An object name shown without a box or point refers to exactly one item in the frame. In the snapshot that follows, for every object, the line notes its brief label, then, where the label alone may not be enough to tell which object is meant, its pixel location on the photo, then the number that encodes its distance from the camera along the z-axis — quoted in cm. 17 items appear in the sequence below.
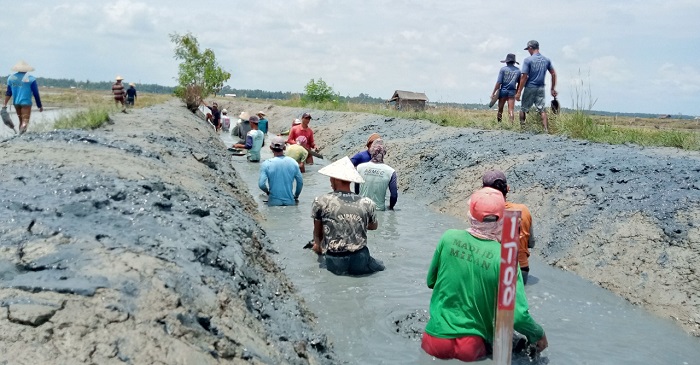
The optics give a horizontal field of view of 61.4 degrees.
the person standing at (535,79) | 1252
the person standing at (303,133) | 1470
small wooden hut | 4302
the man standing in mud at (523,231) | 560
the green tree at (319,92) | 4444
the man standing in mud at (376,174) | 960
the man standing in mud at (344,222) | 650
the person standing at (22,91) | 1181
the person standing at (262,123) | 1995
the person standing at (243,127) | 1919
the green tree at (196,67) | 4403
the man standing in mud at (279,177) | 982
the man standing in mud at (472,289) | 436
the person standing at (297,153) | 1253
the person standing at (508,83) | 1375
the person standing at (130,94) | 2405
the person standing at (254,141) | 1650
